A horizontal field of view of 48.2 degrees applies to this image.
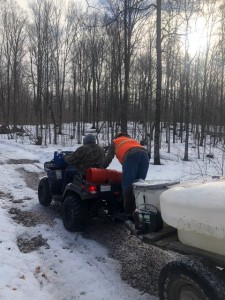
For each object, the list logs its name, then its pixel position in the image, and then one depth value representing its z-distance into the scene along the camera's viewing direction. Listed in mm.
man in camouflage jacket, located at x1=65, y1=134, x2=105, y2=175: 4911
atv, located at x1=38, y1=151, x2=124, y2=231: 4381
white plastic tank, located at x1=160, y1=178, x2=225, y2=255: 2249
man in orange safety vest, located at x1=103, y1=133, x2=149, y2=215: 4177
